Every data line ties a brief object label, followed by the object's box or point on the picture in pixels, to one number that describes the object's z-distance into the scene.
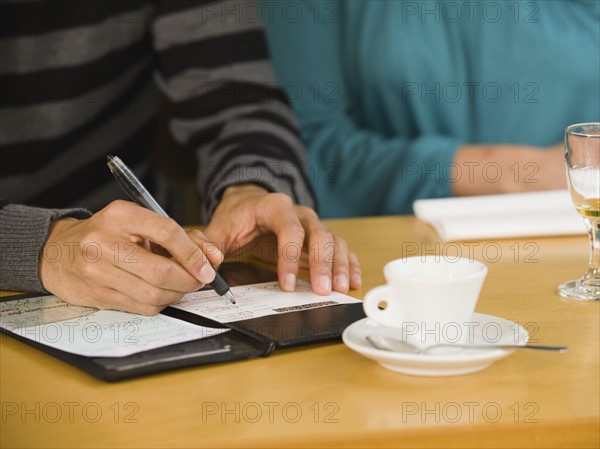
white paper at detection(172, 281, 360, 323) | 1.16
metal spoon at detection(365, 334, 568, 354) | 1.03
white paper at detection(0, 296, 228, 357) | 1.08
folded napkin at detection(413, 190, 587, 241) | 1.42
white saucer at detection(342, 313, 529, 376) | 1.02
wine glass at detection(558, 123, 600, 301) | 1.21
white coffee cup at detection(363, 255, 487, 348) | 1.04
